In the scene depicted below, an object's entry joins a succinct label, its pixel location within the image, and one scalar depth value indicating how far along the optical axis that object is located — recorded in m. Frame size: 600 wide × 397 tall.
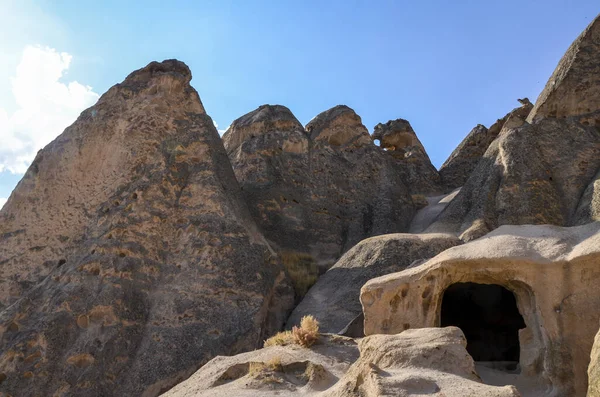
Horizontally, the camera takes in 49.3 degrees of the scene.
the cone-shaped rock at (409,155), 25.62
